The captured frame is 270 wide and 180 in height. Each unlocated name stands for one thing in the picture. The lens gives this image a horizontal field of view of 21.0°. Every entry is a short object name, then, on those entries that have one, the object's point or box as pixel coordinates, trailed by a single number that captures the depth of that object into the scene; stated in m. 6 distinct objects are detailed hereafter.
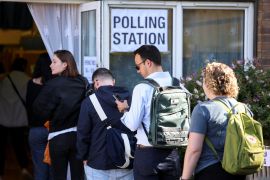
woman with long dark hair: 7.36
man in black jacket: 6.62
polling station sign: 8.62
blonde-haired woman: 5.25
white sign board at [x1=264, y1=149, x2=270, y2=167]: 7.02
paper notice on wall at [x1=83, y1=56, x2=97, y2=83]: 8.60
